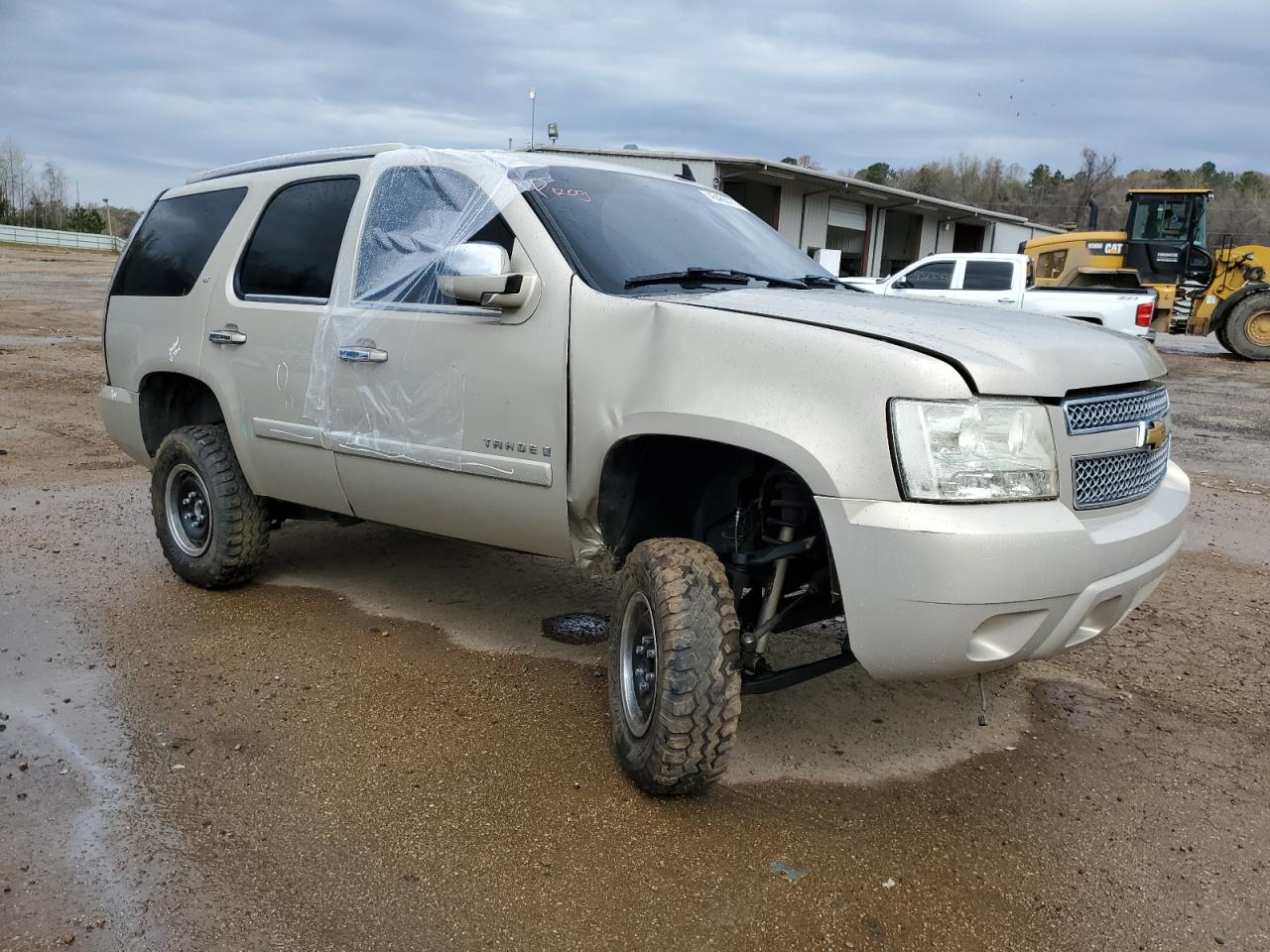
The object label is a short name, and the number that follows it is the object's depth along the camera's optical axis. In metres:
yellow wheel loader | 20.28
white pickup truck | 15.88
